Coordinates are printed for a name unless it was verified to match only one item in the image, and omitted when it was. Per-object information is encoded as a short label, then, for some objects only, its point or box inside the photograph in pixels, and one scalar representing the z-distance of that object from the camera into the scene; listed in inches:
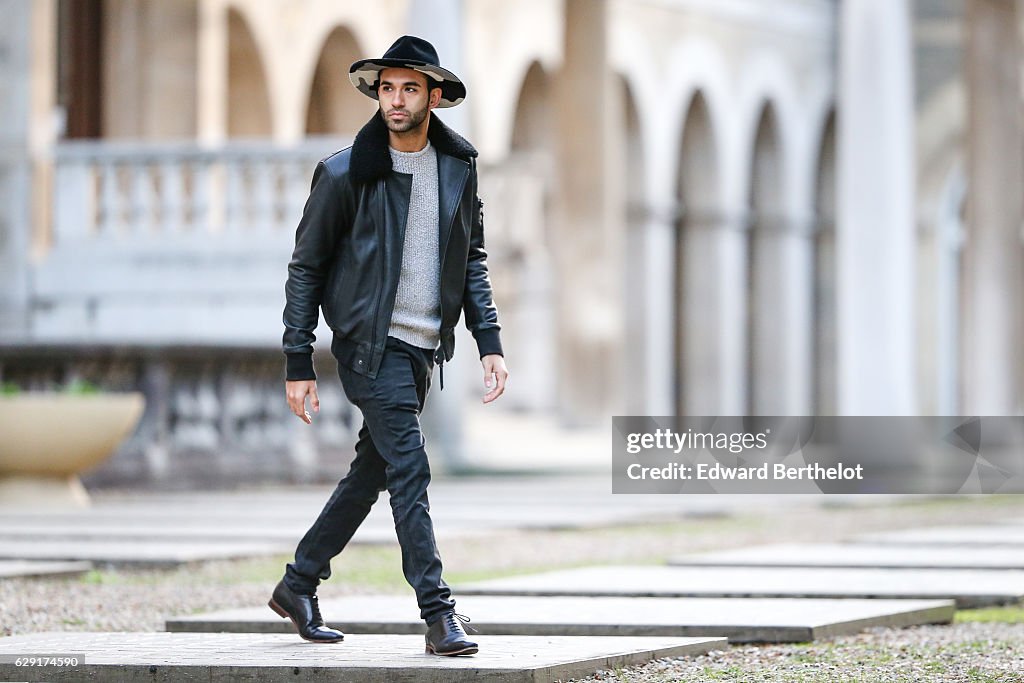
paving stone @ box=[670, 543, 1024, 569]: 621.6
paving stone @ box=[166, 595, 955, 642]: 435.5
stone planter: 884.6
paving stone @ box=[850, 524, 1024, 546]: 737.0
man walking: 376.5
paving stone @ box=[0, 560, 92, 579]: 572.7
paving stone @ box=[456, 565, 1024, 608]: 521.0
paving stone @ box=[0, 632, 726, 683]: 344.8
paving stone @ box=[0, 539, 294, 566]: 629.6
